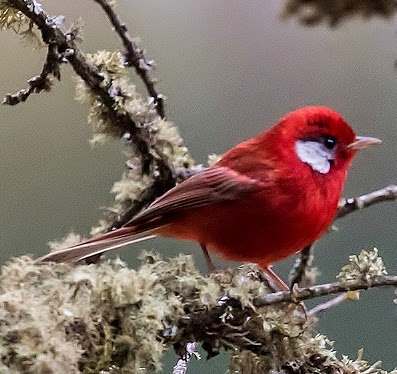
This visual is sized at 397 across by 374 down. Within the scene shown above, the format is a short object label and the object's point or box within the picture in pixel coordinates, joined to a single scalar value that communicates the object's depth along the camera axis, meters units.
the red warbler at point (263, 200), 2.36
